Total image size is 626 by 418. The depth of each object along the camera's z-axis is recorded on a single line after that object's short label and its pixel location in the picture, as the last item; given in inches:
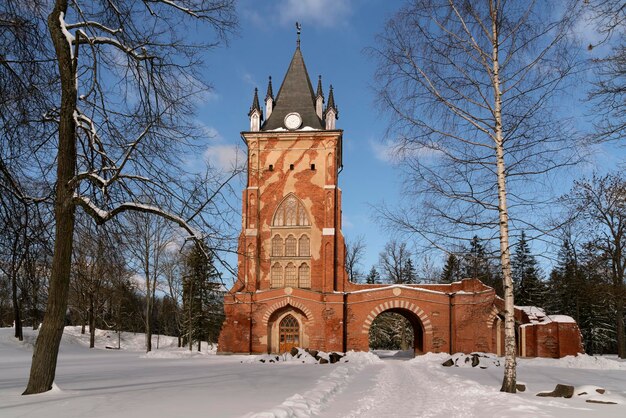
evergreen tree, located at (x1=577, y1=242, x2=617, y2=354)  1912.9
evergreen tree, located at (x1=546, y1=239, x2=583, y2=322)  1955.0
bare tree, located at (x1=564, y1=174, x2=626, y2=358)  1302.9
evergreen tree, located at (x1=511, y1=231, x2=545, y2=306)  2032.9
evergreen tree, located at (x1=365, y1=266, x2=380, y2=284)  2792.8
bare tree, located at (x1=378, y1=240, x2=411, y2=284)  2210.9
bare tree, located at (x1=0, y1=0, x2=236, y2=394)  374.3
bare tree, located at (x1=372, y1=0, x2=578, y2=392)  468.4
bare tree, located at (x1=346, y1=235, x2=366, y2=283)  2303.2
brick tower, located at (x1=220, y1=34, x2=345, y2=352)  1376.4
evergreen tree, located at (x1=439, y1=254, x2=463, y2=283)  2323.0
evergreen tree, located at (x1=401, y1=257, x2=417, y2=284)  2403.3
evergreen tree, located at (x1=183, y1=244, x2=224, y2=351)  1680.6
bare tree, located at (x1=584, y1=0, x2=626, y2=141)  302.7
